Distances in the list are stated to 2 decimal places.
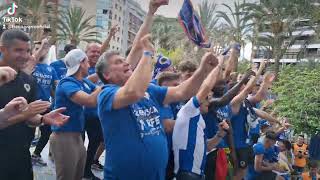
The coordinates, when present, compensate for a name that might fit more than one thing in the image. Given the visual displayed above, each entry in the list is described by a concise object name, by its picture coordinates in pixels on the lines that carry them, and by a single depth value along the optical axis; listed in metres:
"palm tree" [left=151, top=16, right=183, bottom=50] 56.47
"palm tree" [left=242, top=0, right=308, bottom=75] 28.75
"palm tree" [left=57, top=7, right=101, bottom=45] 39.86
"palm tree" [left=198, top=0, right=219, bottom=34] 40.25
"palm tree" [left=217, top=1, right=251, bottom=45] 35.46
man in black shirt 3.36
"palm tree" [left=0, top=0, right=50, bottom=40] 28.41
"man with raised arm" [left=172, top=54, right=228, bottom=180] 4.02
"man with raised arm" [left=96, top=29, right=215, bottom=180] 3.03
